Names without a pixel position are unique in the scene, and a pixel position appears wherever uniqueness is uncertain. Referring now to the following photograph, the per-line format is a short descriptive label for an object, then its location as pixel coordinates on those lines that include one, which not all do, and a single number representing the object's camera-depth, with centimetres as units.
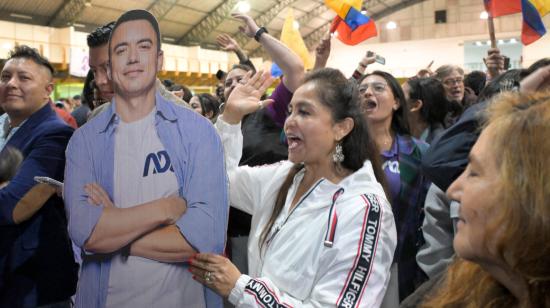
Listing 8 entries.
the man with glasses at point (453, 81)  421
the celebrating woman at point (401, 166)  233
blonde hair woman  85
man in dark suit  180
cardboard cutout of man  136
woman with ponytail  141
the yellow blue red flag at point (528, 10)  375
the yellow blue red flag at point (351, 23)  405
